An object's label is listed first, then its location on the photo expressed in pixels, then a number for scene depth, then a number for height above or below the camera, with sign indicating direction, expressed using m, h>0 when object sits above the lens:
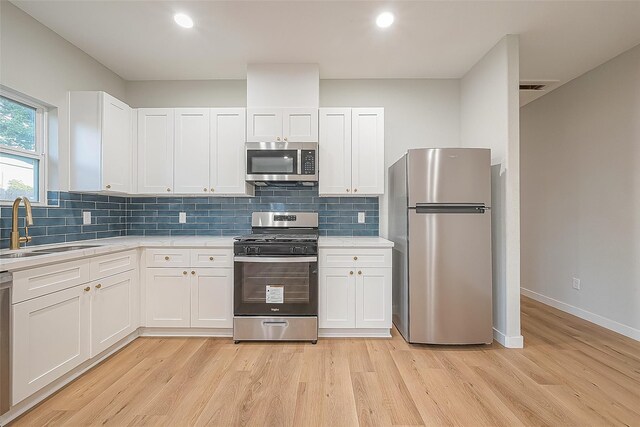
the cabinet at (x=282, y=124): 3.08 +0.91
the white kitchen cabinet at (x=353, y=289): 2.80 -0.66
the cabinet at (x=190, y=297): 2.79 -0.74
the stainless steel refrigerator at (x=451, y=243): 2.57 -0.23
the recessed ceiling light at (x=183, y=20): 2.36 +1.53
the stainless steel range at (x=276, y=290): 2.71 -0.66
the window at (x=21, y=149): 2.27 +0.52
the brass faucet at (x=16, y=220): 2.09 -0.03
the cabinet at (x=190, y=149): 3.10 +0.67
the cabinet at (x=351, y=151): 3.09 +0.65
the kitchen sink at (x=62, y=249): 2.10 -0.24
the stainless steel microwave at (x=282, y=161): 2.98 +0.53
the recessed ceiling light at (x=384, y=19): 2.34 +1.52
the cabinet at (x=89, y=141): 2.69 +0.66
